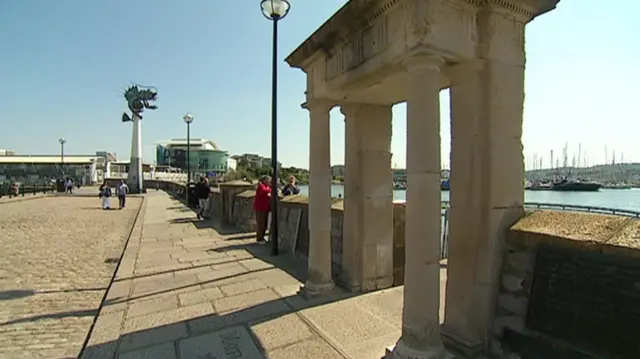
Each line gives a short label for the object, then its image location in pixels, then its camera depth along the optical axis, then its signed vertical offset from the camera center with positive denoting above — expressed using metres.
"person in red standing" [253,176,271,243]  9.46 -0.81
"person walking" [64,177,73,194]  37.58 -1.35
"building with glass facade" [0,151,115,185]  68.44 +0.95
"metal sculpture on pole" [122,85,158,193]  40.84 +6.61
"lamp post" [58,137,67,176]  49.08 +4.30
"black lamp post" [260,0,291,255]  7.93 +0.65
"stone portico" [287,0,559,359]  3.15 +0.39
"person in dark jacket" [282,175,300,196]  11.42 -0.47
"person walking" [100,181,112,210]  21.34 -1.50
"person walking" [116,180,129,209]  22.08 -1.37
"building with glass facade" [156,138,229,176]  122.69 +5.83
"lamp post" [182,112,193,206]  22.49 +3.39
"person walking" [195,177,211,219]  15.48 -0.94
